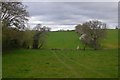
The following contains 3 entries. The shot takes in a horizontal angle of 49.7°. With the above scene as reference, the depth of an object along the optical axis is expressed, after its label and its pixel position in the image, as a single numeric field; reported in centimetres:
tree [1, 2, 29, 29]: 2307
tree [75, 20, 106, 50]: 3777
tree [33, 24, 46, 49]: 3676
